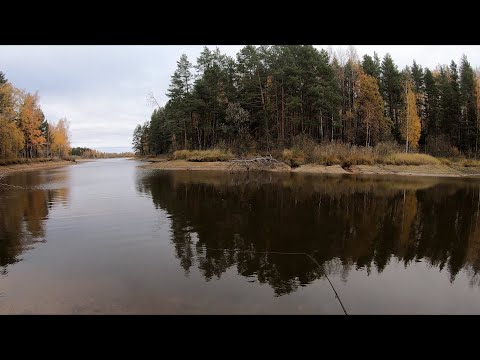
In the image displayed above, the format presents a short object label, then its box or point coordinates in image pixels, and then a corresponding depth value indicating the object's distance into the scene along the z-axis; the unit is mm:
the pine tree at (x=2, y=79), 52375
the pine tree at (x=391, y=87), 54594
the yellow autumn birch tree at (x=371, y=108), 44062
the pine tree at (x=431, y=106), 52988
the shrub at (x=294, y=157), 37688
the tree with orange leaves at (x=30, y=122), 57250
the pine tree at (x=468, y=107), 48659
